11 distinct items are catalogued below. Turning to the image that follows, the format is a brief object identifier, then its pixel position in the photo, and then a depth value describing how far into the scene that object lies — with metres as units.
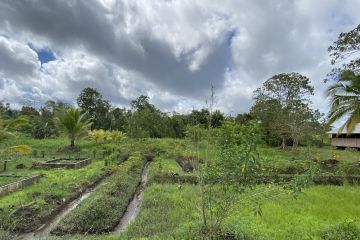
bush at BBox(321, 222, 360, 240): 5.05
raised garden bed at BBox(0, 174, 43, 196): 8.61
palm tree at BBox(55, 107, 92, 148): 19.23
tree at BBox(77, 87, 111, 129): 38.84
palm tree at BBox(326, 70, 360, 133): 13.42
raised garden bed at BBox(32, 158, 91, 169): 13.60
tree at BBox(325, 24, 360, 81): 14.69
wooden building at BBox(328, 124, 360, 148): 28.26
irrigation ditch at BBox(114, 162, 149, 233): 6.49
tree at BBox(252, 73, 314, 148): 23.83
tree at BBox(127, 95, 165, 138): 26.47
